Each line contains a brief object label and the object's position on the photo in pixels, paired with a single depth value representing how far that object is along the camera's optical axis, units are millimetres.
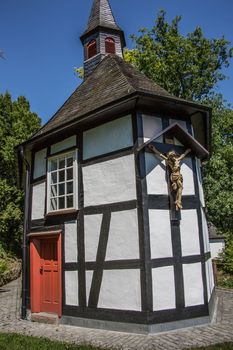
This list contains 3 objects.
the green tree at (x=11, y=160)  20031
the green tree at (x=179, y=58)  20594
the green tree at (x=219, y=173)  19844
